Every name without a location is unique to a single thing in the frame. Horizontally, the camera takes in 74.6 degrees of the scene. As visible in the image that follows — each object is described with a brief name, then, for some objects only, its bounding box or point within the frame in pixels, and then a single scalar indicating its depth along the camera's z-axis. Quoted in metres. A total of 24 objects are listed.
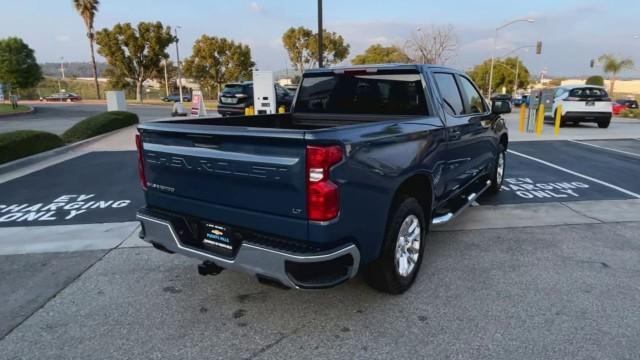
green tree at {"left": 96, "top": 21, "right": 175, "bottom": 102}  47.03
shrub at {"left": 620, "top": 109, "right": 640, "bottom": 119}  25.19
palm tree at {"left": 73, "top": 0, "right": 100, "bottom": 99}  49.72
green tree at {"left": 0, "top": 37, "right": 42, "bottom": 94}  39.31
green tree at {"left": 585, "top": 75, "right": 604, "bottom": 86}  47.30
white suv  15.46
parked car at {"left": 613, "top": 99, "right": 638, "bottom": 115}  30.31
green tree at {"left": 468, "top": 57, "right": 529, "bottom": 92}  66.19
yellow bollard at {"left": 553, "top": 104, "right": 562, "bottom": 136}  13.83
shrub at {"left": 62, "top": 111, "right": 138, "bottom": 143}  12.32
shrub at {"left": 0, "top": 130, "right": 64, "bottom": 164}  8.58
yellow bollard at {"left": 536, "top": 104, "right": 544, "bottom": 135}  13.93
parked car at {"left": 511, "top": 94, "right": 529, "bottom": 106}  43.26
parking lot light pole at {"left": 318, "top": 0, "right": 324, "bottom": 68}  14.05
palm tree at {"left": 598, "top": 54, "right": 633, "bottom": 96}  50.75
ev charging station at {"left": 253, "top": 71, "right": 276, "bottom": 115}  14.24
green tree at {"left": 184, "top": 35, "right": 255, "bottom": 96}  50.28
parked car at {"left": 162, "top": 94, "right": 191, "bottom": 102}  51.84
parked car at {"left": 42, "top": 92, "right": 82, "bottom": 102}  52.99
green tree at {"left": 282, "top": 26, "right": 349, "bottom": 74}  46.31
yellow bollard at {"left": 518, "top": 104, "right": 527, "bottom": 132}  16.07
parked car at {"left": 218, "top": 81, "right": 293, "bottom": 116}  17.25
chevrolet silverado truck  2.53
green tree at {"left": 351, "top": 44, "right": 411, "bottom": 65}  44.27
